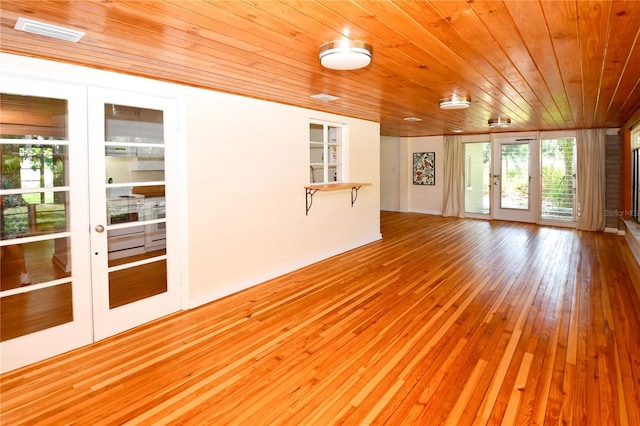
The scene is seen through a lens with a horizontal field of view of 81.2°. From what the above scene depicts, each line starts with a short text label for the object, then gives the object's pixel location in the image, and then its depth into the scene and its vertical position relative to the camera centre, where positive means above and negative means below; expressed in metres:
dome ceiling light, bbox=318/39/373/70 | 2.56 +1.04
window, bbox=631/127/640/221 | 6.50 +0.47
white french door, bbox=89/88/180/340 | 3.20 -0.04
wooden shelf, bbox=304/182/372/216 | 5.31 +0.23
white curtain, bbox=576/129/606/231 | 8.15 +0.52
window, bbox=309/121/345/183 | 5.80 +0.84
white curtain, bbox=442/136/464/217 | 10.27 +0.73
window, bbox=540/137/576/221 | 8.70 +0.55
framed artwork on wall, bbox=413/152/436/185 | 10.84 +1.01
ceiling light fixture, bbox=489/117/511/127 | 6.82 +1.52
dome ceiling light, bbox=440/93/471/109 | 4.57 +1.24
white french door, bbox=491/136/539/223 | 9.23 +0.59
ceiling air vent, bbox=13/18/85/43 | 2.16 +1.07
